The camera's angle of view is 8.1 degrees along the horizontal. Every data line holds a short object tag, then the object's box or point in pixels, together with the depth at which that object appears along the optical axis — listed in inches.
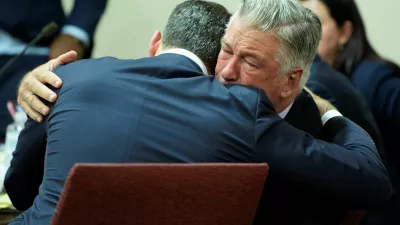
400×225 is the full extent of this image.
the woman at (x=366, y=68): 305.7
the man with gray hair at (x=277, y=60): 256.1
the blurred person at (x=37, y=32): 306.3
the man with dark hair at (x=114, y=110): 250.0
